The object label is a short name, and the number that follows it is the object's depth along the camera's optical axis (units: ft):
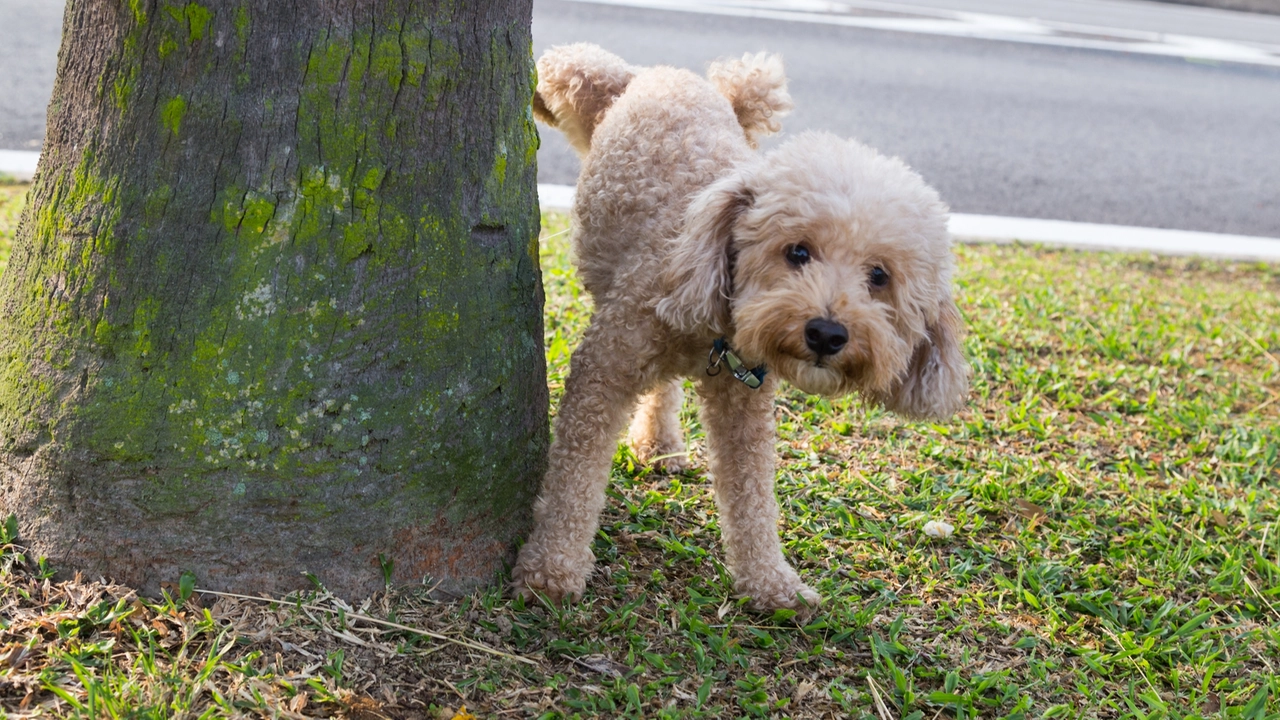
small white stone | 11.34
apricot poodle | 8.45
